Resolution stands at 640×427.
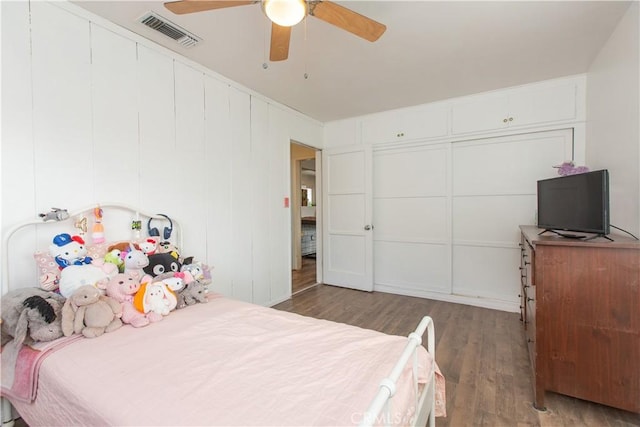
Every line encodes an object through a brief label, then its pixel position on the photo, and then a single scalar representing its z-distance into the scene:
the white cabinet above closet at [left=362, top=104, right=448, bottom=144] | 3.60
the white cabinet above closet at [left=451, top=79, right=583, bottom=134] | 2.93
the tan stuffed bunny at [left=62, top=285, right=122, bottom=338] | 1.42
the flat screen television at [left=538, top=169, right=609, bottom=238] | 1.64
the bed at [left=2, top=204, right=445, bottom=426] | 0.92
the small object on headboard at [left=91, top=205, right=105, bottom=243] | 1.86
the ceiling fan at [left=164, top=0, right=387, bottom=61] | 1.37
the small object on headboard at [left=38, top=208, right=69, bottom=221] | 1.67
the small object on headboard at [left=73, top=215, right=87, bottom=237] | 1.83
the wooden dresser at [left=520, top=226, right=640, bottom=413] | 1.54
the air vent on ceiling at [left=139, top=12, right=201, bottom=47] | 1.96
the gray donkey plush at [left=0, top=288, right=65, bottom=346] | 1.34
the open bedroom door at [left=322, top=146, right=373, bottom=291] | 4.03
